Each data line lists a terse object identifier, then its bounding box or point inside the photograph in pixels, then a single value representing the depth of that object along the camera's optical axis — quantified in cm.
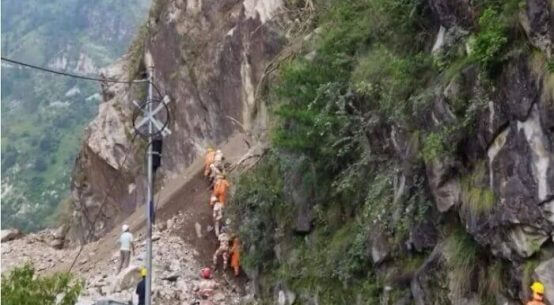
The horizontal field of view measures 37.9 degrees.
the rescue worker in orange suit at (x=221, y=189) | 1906
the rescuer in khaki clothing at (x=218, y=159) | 2040
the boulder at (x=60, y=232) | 3794
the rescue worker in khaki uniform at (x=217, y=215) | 1831
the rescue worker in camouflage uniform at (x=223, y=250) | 1744
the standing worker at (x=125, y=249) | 1797
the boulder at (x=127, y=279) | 1697
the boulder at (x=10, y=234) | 2922
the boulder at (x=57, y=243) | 3425
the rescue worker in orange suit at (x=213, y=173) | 1995
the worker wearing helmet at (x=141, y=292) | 1470
